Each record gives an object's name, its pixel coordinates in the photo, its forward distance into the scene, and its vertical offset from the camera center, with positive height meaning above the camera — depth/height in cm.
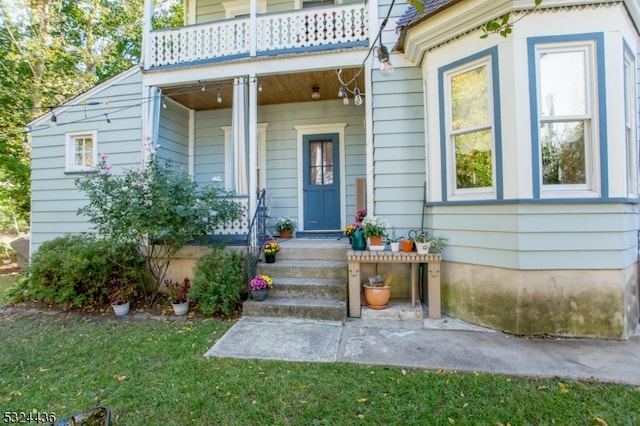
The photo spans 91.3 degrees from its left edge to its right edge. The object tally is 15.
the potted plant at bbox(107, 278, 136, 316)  467 -108
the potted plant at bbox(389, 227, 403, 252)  434 -30
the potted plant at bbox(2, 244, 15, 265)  1021 -107
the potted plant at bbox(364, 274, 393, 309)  414 -98
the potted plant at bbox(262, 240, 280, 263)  486 -46
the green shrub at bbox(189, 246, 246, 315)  429 -85
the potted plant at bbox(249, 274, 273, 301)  424 -90
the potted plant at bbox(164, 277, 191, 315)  454 -110
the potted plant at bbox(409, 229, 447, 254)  406 -30
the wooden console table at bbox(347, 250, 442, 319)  401 -64
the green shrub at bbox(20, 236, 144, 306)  476 -73
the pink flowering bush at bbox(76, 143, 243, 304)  436 +24
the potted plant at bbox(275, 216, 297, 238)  651 -11
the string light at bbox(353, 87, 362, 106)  473 +187
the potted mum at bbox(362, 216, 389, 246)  444 -14
